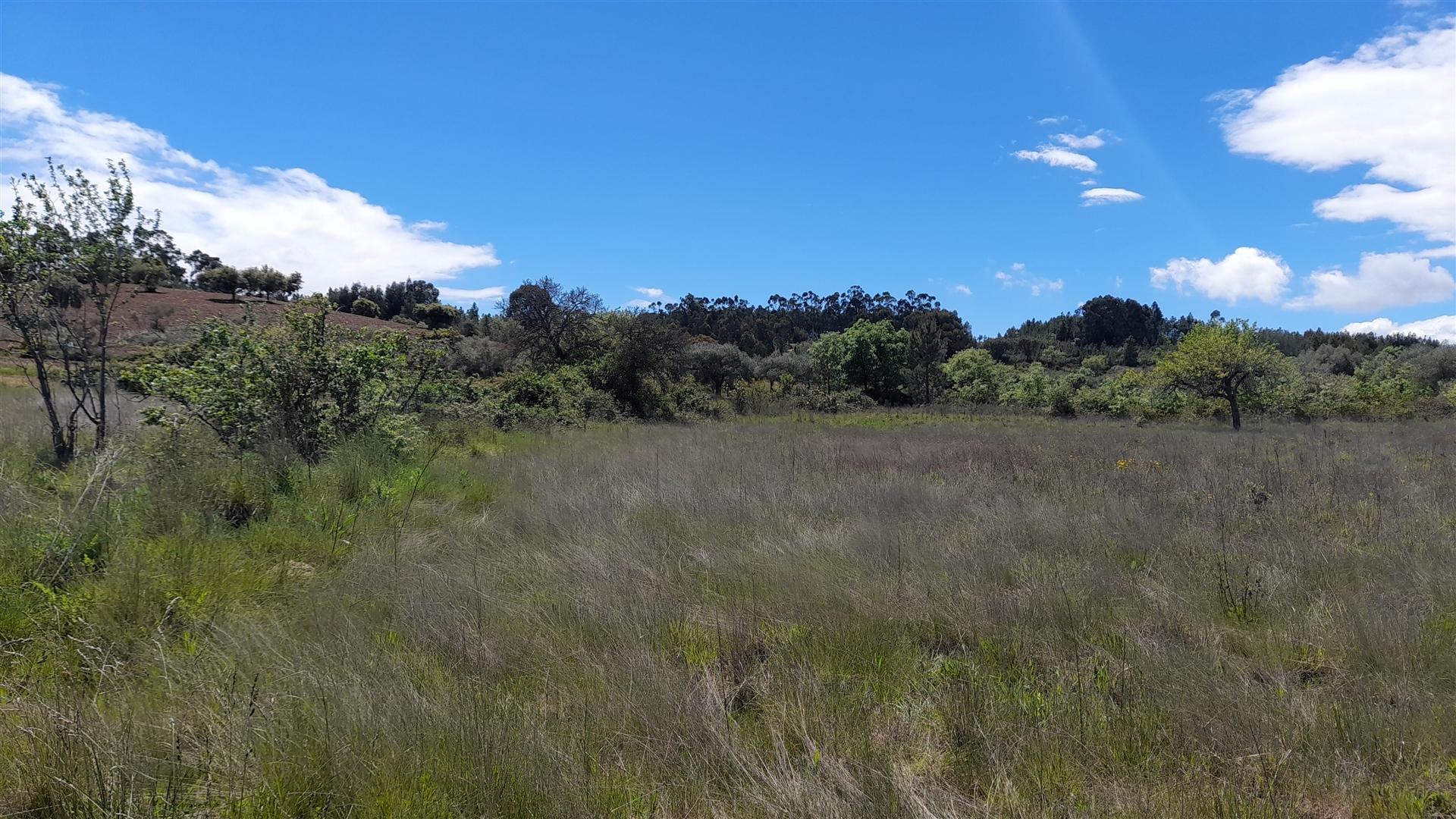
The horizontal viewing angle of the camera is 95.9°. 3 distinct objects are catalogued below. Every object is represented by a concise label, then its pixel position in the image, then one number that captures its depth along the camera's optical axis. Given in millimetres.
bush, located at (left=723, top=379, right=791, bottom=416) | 28672
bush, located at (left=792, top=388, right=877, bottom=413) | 32094
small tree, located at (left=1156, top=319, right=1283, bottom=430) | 24656
